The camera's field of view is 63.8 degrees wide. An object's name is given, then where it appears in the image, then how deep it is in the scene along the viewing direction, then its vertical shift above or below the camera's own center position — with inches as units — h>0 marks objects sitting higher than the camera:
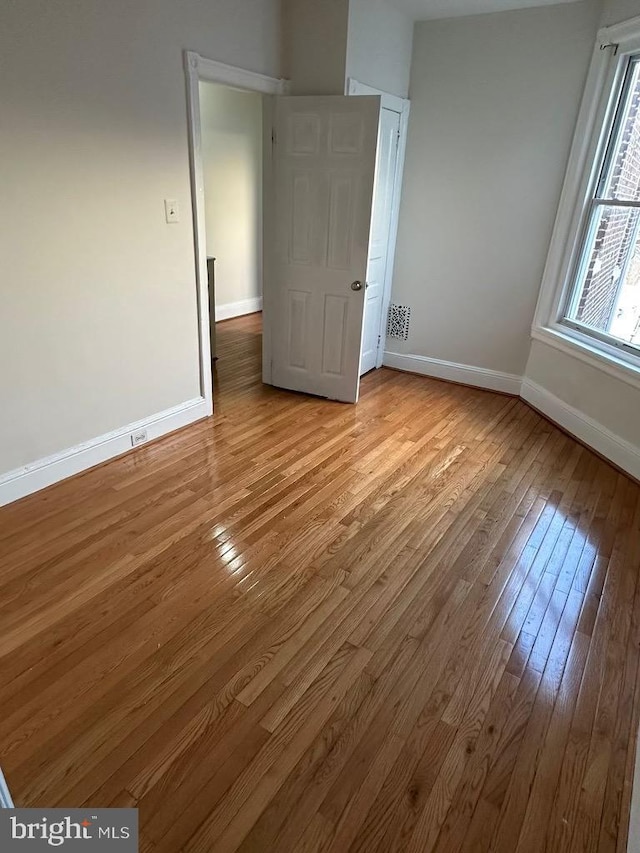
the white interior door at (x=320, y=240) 132.0 -8.2
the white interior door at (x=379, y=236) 153.9 -7.3
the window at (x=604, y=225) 127.7 -0.2
